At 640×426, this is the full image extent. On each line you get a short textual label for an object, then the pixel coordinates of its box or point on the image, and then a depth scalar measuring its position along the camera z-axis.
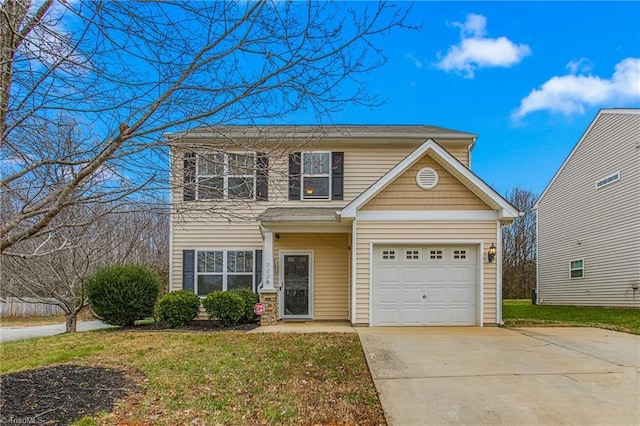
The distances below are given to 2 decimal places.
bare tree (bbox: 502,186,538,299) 27.77
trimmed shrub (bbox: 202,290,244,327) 10.95
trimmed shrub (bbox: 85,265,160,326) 11.49
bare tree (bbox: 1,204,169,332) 11.57
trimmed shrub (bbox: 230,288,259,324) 11.30
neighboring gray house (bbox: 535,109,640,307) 14.46
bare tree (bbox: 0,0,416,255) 3.57
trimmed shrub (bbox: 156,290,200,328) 11.07
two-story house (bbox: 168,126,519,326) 10.45
